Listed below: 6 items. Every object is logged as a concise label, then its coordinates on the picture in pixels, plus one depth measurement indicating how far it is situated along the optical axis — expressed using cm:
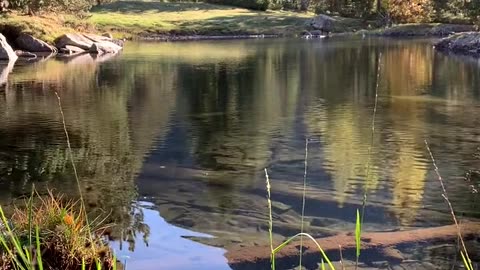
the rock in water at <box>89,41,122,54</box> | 4266
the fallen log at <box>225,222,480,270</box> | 649
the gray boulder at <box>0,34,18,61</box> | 3606
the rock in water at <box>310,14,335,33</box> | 6700
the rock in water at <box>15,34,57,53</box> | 4206
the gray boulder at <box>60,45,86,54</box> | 4212
